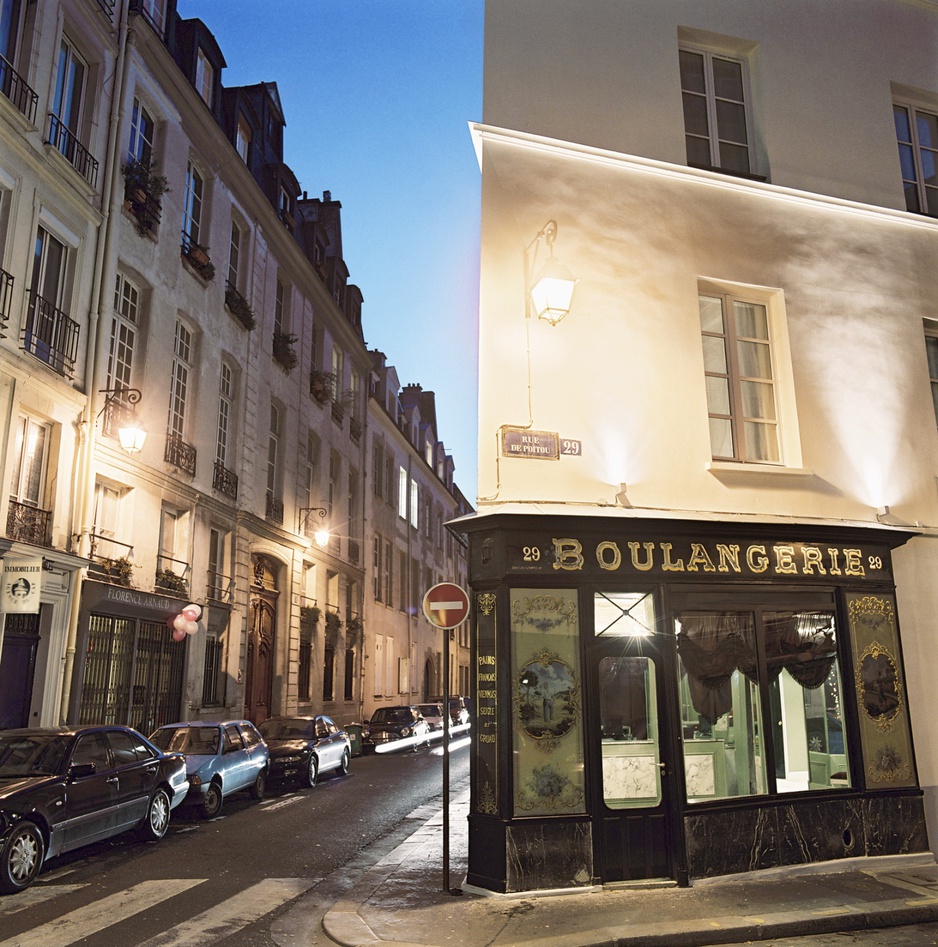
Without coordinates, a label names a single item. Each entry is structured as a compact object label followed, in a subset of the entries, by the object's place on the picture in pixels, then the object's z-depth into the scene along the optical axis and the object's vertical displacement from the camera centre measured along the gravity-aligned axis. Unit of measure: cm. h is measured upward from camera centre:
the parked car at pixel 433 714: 3023 -88
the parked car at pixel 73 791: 820 -105
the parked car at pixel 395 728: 2538 -111
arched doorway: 2283 +119
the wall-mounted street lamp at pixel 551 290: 894 +396
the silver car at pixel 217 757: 1284 -104
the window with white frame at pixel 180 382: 1938 +667
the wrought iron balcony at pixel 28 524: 1358 +255
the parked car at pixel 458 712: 3569 -94
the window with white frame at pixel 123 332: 1700 +690
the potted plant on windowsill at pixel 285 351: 2538 +952
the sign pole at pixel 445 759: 776 -64
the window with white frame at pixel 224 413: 2156 +670
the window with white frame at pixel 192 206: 2056 +1119
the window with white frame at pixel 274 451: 2495 +662
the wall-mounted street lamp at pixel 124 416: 1569 +498
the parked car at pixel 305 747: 1639 -111
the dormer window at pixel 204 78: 2120 +1466
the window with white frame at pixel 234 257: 2303 +1114
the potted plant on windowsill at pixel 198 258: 1997 +962
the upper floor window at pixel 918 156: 1177 +703
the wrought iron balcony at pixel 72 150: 1544 +947
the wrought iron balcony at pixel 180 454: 1867 +496
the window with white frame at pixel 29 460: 1385 +359
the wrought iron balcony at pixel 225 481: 2091 +489
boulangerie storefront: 809 -13
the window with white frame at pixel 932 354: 1120 +417
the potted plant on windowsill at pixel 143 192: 1744 +974
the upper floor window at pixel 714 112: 1088 +705
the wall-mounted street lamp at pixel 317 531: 2658 +481
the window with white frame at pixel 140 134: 1820 +1137
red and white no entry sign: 828 +77
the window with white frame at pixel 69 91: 1575 +1066
